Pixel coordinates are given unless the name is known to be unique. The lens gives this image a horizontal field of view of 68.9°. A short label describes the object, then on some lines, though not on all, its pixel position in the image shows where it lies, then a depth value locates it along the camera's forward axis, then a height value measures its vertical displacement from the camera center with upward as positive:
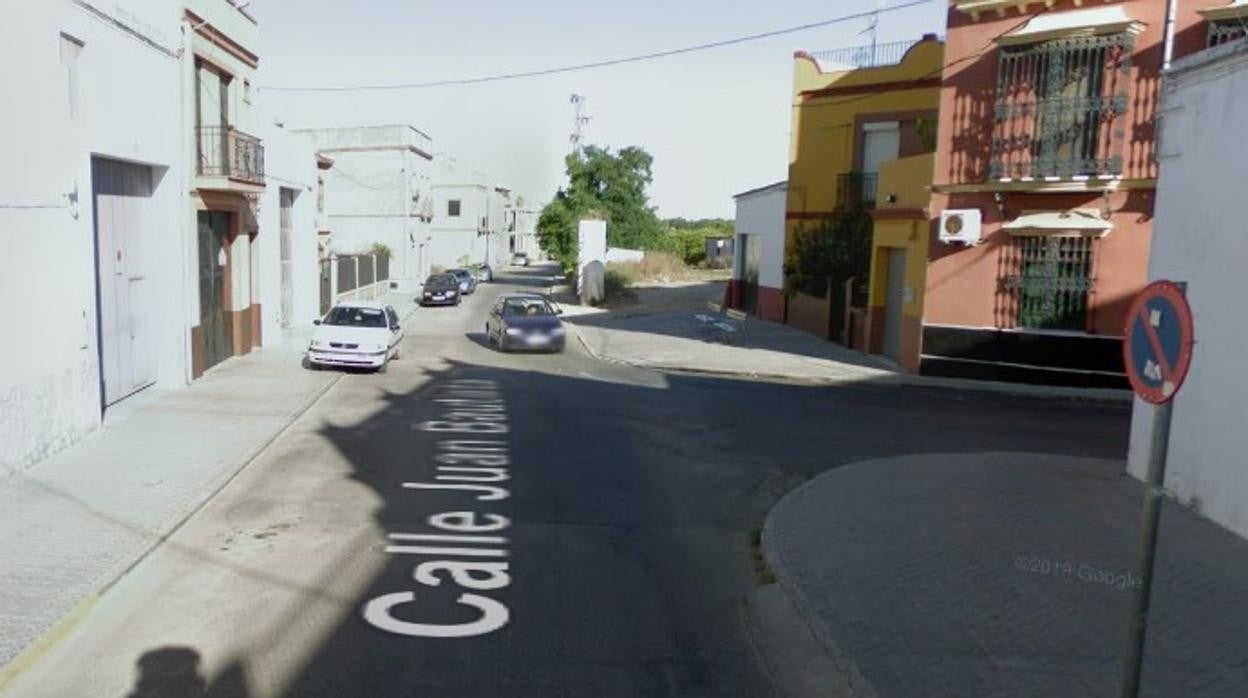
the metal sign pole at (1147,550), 3.77 -1.20
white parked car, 17.67 -1.91
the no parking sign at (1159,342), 3.79 -0.32
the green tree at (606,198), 53.41 +3.16
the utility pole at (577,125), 68.97 +9.52
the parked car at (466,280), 44.81 -1.71
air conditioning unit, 17.61 +0.70
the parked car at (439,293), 38.00 -1.97
